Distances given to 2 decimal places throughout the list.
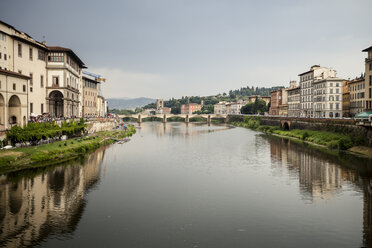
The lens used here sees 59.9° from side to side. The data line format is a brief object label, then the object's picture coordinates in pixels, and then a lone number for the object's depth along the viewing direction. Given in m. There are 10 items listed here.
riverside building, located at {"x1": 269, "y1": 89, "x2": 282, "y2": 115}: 119.57
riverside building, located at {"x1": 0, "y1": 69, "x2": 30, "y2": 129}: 38.72
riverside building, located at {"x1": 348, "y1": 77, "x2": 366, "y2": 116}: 69.50
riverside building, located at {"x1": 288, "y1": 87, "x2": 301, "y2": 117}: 97.86
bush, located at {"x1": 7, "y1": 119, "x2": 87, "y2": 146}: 34.73
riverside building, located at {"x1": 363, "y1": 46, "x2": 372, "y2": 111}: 54.75
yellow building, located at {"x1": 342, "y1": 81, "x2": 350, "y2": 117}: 78.25
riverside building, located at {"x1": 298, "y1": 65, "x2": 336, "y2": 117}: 83.23
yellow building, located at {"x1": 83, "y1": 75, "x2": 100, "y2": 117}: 82.84
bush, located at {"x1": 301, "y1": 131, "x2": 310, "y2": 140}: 60.22
